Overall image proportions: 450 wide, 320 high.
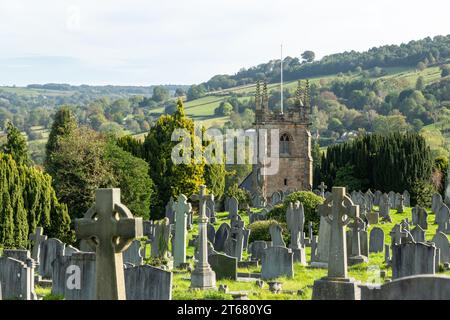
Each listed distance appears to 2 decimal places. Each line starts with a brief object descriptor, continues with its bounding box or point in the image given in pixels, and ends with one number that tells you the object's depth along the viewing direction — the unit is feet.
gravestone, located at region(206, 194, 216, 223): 137.45
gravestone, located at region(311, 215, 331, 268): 80.84
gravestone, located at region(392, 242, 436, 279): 62.23
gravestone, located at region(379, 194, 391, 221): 132.17
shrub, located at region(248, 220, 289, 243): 101.35
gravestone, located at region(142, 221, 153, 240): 108.47
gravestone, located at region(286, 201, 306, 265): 81.87
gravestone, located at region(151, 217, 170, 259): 84.75
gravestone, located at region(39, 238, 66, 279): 73.19
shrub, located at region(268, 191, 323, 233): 113.09
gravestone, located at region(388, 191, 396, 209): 160.46
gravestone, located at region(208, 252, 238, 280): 69.26
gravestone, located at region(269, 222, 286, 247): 82.07
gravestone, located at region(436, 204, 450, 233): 110.94
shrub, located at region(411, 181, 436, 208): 166.40
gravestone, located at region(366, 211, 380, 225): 108.68
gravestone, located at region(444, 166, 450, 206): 150.57
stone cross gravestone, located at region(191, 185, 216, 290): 64.28
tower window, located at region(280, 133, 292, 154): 213.46
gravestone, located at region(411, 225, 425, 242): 84.43
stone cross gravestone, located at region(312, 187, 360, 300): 47.93
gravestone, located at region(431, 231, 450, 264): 76.28
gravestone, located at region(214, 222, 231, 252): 90.89
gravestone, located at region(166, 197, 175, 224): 130.58
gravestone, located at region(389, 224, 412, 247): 75.94
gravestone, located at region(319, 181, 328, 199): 157.63
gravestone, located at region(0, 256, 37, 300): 55.21
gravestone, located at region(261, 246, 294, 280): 69.67
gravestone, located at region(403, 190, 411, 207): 166.91
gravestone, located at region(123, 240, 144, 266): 77.38
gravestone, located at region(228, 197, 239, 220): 139.74
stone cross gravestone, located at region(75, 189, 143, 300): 35.19
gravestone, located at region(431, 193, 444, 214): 141.18
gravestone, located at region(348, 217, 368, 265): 79.77
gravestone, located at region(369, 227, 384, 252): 90.12
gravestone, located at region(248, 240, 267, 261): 82.48
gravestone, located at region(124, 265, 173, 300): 51.44
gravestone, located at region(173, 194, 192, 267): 80.71
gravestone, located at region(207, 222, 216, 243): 96.12
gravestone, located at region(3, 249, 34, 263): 67.31
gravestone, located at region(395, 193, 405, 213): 149.18
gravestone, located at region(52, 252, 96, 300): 54.19
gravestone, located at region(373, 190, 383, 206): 165.23
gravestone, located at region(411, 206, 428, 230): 114.42
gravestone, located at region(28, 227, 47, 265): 81.00
